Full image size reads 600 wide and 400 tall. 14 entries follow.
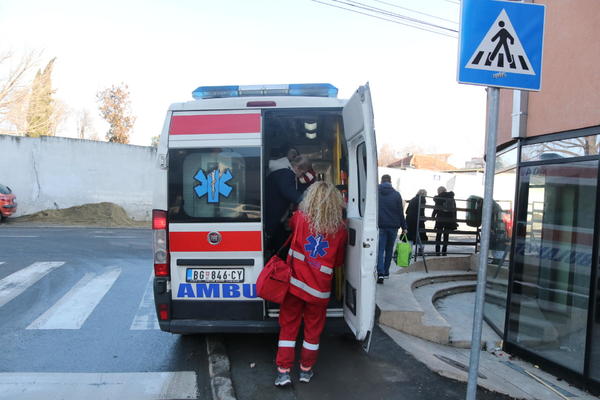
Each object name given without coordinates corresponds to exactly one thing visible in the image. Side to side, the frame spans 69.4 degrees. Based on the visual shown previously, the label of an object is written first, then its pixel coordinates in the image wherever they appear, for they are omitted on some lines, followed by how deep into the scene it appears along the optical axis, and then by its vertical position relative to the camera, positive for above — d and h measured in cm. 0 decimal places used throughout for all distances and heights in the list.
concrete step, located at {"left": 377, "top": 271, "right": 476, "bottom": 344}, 523 -170
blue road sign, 280 +92
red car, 1712 -120
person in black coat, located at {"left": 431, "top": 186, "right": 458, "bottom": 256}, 980 -76
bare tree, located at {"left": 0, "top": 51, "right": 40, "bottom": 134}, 2552 +442
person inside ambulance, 443 -22
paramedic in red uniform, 360 -77
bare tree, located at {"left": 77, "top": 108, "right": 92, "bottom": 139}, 4869 +543
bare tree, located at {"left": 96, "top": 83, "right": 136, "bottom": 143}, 3275 +491
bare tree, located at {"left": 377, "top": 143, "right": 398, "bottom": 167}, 7376 +503
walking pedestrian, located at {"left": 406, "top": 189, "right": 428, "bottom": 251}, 921 -72
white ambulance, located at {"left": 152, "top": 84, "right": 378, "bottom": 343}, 405 -34
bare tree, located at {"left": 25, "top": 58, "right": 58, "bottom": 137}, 2731 +457
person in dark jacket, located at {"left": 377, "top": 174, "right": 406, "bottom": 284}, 690 -61
